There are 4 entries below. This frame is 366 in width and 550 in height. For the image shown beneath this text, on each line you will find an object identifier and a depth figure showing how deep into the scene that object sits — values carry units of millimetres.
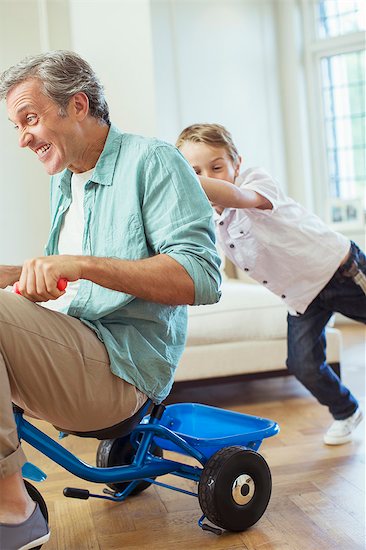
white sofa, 3084
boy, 2215
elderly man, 1419
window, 5504
